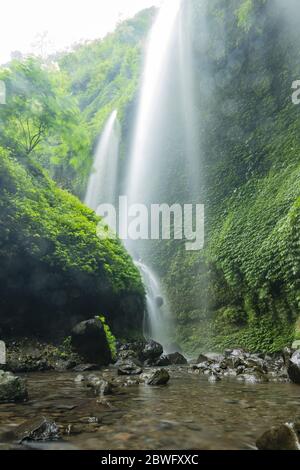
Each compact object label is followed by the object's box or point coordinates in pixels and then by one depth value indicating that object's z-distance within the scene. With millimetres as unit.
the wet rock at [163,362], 9672
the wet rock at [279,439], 2545
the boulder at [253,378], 6387
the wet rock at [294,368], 6086
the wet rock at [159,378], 5859
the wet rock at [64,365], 7910
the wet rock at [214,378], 6391
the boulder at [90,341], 8555
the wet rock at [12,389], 4172
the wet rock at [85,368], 7754
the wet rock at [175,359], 10117
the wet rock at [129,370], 7105
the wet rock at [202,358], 9663
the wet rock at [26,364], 7364
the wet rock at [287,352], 7719
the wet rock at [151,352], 9898
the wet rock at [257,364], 7742
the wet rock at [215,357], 9062
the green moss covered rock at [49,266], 8438
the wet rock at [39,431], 2750
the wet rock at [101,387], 4812
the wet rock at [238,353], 10336
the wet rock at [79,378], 6077
